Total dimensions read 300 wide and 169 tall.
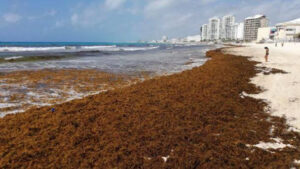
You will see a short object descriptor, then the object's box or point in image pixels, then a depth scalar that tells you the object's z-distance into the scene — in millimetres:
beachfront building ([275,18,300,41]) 80188
